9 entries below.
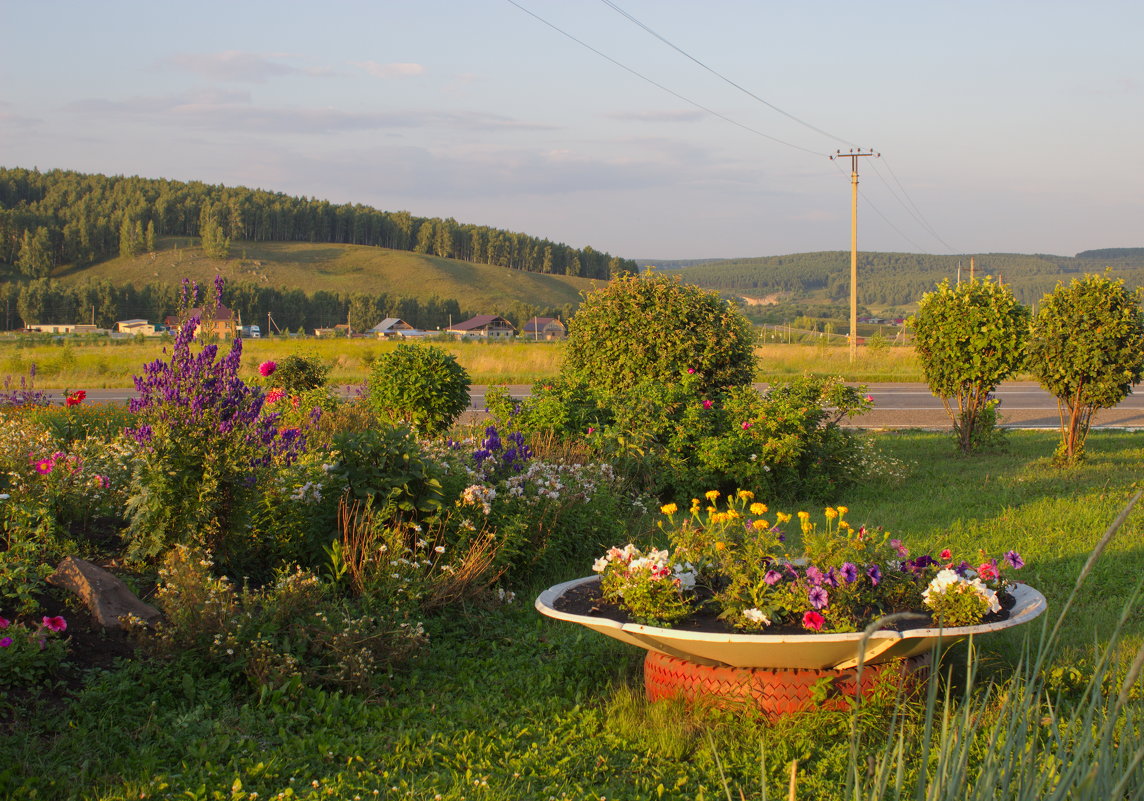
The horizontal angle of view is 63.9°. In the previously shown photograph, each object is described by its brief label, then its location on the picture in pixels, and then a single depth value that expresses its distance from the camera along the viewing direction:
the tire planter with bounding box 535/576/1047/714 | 3.64
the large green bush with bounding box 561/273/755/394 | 10.73
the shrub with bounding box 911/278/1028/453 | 10.98
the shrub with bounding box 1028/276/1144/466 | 10.00
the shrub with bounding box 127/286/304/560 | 4.74
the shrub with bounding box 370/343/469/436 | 9.67
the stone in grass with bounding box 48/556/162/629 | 4.23
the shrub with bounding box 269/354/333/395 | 12.50
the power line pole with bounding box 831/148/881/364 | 31.72
